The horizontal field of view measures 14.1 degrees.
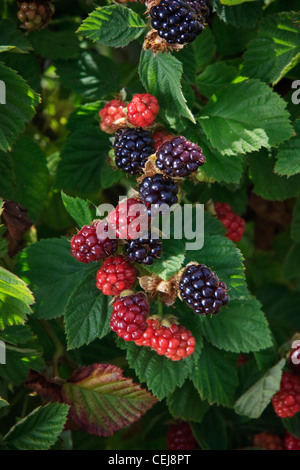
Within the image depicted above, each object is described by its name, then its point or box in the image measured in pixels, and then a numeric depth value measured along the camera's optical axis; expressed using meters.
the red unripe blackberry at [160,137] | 0.50
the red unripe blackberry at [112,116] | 0.51
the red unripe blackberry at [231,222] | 0.55
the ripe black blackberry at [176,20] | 0.48
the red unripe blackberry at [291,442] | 0.57
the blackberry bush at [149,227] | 0.49
